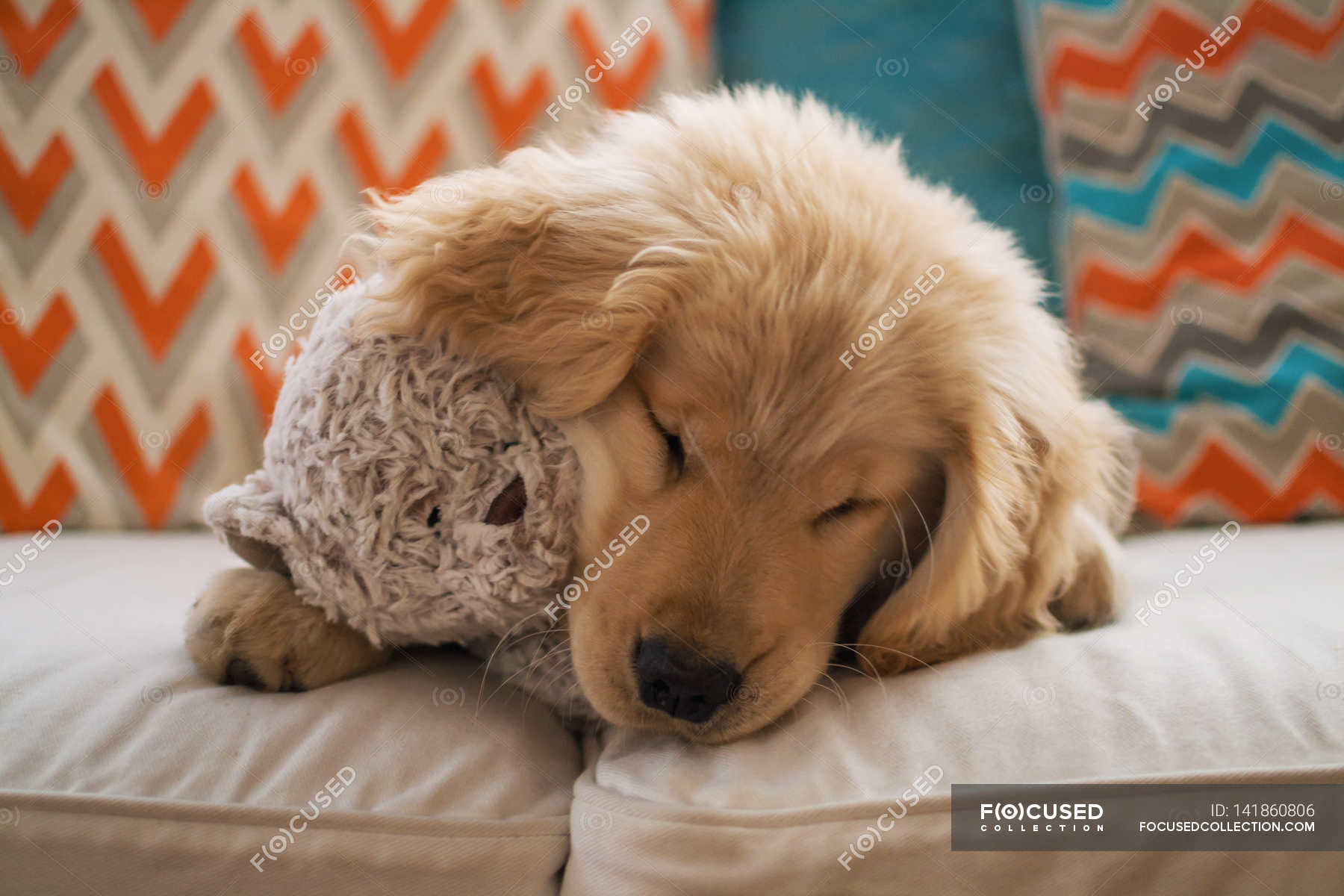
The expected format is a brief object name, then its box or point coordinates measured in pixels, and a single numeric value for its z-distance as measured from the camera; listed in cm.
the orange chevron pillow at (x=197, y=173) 77
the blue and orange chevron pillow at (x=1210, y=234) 78
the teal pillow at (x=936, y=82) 83
